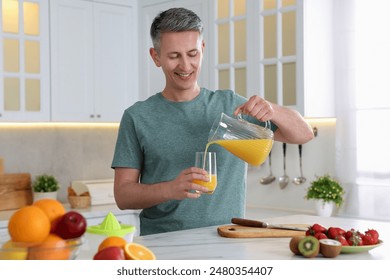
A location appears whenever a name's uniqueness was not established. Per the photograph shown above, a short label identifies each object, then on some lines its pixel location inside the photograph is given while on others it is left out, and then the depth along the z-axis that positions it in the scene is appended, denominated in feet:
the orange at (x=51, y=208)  4.31
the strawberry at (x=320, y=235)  6.02
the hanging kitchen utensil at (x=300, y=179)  14.43
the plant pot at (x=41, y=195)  14.61
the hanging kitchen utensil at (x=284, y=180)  14.83
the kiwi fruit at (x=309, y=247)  5.67
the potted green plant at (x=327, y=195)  13.15
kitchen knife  7.07
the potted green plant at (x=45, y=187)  14.66
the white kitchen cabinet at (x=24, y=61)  13.98
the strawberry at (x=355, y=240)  5.92
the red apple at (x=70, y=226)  4.21
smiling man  7.74
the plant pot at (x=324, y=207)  13.16
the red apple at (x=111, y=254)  4.09
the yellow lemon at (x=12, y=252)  4.13
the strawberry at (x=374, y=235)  6.03
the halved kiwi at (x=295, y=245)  5.78
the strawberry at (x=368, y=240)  6.01
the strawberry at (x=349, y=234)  5.99
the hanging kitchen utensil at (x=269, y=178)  15.11
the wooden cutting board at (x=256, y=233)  6.84
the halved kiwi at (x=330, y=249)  5.69
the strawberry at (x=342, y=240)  5.90
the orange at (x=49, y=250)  4.10
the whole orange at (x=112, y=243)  4.25
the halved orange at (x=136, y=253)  4.17
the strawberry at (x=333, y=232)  6.00
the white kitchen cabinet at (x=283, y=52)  12.98
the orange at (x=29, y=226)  4.11
